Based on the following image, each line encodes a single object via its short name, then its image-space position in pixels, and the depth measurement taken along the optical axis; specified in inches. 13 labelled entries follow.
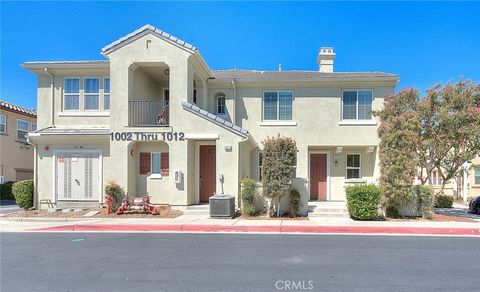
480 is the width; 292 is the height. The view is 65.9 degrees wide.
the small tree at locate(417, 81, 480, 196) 524.7
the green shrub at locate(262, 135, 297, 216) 530.9
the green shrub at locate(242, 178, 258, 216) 550.6
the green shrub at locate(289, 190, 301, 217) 553.3
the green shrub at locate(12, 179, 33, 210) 634.2
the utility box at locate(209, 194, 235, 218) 532.1
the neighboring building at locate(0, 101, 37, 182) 976.9
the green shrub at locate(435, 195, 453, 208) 805.9
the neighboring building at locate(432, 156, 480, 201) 1073.3
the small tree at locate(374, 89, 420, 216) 523.8
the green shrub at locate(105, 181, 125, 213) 577.9
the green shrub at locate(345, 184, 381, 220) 523.2
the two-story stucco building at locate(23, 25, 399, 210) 595.8
